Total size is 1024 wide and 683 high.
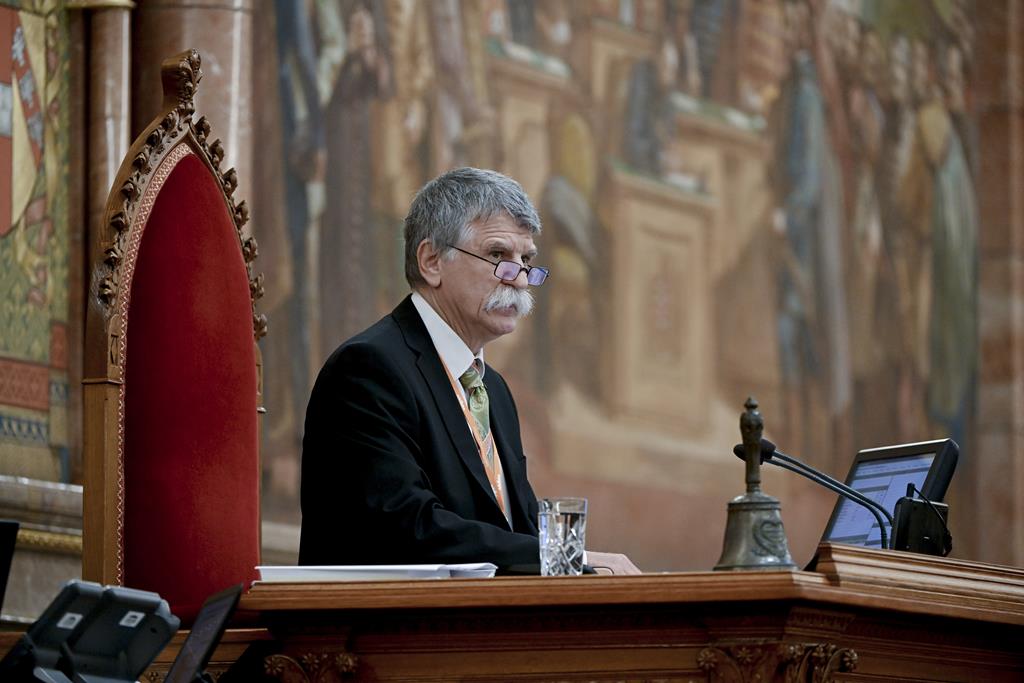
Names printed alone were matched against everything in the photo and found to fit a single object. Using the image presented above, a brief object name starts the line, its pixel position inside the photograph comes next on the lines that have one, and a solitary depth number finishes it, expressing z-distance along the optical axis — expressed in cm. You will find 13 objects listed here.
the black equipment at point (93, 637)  613
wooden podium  642
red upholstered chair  855
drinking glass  703
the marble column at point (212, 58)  1286
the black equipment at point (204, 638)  648
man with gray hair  762
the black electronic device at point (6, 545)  668
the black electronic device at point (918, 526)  784
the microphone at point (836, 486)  779
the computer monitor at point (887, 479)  842
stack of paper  682
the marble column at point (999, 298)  2373
